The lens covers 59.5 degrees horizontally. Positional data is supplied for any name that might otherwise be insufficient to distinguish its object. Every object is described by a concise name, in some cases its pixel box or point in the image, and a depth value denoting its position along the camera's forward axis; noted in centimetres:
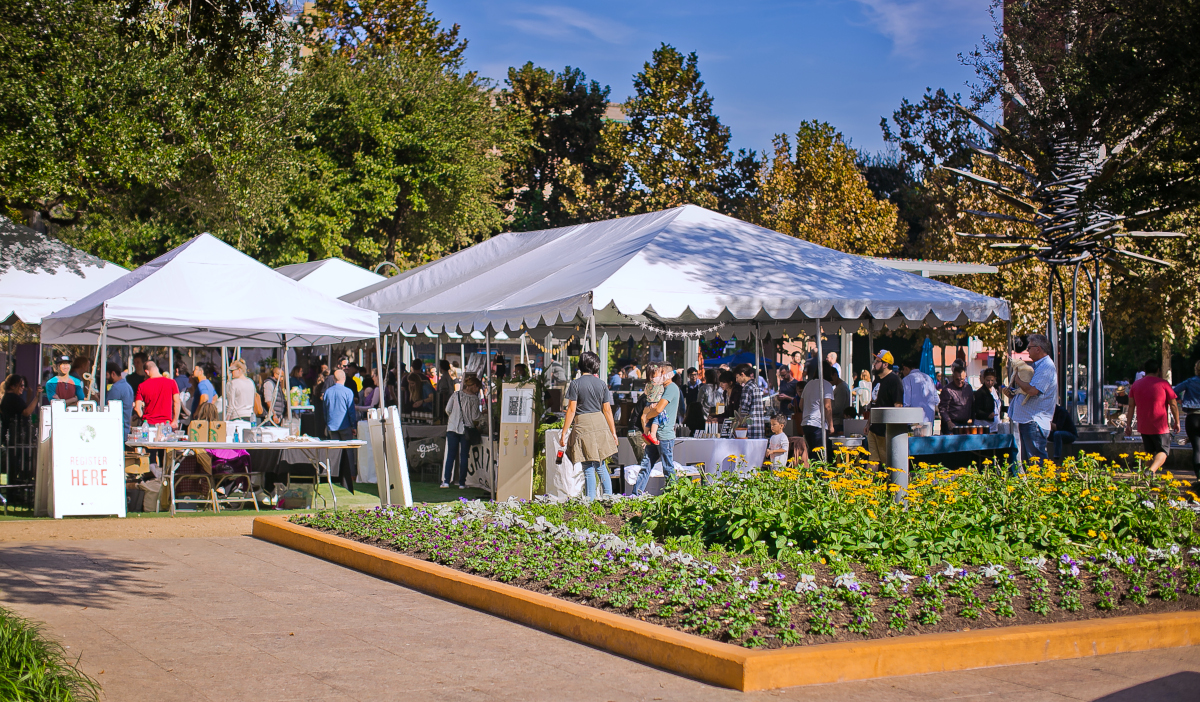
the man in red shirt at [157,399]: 1342
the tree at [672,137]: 3644
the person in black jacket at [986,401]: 1539
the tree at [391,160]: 2991
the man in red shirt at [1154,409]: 1268
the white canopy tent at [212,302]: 1201
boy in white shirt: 1187
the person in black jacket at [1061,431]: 1491
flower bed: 597
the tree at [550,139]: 4109
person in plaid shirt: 1239
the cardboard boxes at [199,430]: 1220
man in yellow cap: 1271
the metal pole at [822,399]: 1220
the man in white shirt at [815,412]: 1306
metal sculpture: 1512
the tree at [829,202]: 3322
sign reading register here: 1107
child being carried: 1184
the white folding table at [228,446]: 1157
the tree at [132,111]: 989
